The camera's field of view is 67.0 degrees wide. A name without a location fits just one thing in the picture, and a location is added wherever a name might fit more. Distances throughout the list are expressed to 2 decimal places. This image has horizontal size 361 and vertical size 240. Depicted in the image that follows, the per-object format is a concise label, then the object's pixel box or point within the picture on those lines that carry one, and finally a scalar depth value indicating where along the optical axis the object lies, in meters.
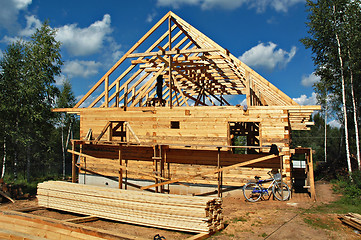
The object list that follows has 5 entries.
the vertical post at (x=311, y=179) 11.84
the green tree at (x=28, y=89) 17.08
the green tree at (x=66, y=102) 27.48
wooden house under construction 12.04
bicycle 11.45
